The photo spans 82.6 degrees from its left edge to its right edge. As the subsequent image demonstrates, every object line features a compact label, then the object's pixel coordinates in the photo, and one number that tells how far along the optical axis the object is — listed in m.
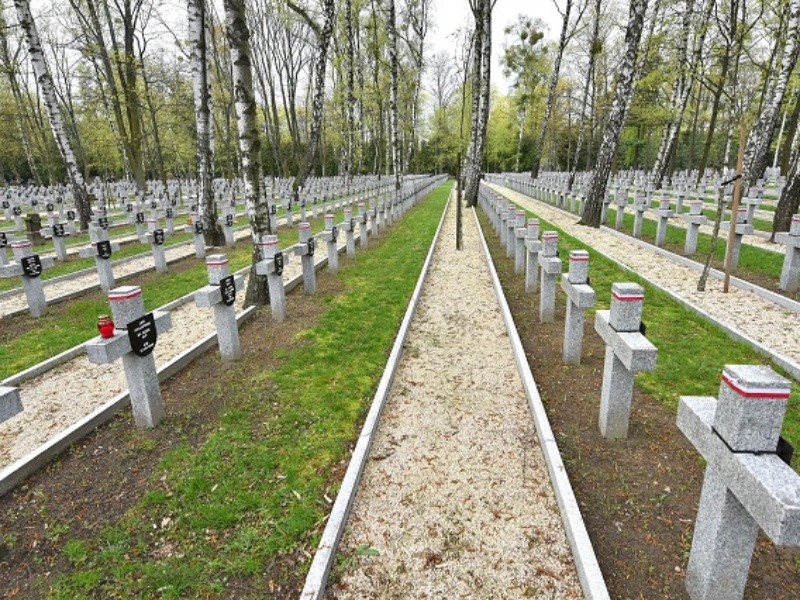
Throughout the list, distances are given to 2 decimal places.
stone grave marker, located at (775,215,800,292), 7.28
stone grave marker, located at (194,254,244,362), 5.18
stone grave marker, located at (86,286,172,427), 3.72
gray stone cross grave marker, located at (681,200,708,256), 10.05
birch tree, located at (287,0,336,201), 15.65
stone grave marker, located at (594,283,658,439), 3.28
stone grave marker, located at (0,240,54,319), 7.07
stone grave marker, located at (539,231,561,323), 6.18
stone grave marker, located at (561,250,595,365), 4.71
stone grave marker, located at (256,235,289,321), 6.84
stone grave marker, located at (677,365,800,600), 1.78
